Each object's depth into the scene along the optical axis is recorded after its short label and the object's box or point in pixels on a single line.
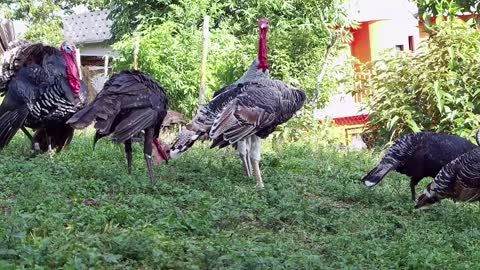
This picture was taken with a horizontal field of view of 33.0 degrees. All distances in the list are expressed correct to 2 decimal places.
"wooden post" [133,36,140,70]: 14.75
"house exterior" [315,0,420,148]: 22.27
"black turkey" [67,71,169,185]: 8.24
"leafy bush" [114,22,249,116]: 15.95
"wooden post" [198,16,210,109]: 13.76
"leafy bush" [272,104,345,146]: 14.48
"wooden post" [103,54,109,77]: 20.03
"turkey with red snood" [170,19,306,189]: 9.09
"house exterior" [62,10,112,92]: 28.02
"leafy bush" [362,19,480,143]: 12.77
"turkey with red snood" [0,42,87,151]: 9.36
